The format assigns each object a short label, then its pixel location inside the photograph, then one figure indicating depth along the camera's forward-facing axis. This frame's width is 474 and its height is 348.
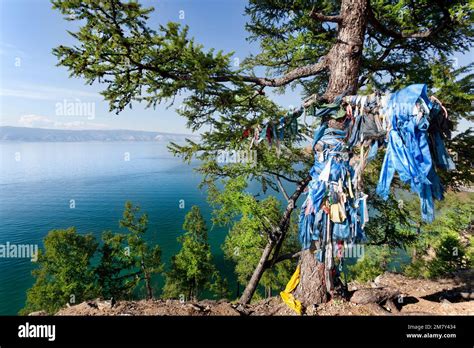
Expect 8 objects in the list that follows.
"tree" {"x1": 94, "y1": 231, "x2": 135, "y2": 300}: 16.88
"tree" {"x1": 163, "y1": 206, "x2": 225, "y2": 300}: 19.27
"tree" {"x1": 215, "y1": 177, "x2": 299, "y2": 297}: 8.18
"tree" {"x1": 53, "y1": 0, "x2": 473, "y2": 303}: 3.40
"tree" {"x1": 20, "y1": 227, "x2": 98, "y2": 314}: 14.91
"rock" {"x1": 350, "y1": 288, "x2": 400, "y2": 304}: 4.62
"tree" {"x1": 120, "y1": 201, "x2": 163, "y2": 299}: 18.67
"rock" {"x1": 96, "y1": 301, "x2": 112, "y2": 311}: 4.48
